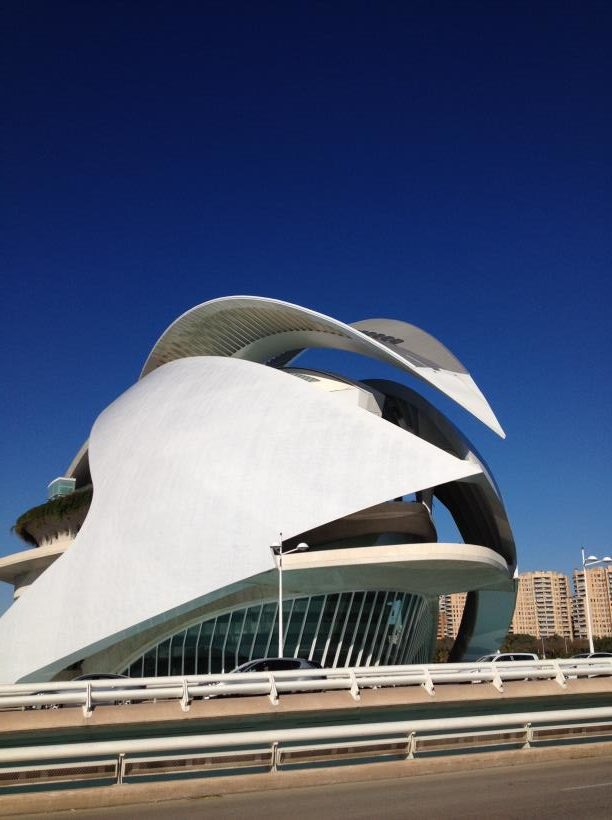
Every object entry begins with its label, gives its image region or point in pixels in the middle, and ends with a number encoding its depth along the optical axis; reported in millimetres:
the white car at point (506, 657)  26859
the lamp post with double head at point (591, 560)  33750
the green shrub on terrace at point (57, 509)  38562
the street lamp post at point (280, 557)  25500
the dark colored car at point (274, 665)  19172
